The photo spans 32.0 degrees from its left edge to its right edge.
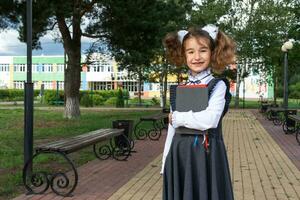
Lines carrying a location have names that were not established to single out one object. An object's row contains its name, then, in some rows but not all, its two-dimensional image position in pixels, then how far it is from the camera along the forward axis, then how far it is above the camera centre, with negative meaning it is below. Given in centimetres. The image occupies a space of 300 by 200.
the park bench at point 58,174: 668 -108
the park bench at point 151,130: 1434 -108
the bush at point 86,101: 3910 -54
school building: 8300 +309
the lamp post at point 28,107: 712 -19
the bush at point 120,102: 3759 -58
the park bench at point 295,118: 1329 -63
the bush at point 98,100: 4281 -51
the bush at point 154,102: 4391 -65
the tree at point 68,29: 1649 +242
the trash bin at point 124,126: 1055 -67
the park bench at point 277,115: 1751 -85
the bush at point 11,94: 5642 -8
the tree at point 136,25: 1808 +250
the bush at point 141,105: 4033 -84
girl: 354 -30
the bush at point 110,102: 4405 -68
